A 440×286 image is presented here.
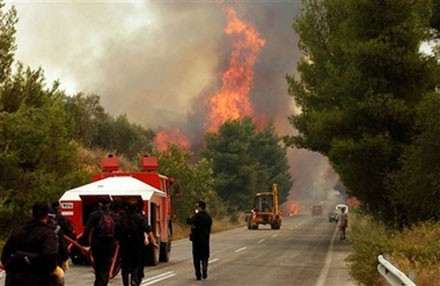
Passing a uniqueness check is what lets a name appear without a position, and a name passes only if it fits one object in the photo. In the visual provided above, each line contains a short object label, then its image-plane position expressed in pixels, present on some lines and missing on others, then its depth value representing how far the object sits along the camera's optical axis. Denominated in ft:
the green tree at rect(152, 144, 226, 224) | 158.61
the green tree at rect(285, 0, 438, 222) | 106.42
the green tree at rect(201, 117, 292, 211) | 285.64
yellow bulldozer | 188.85
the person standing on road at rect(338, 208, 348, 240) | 138.92
